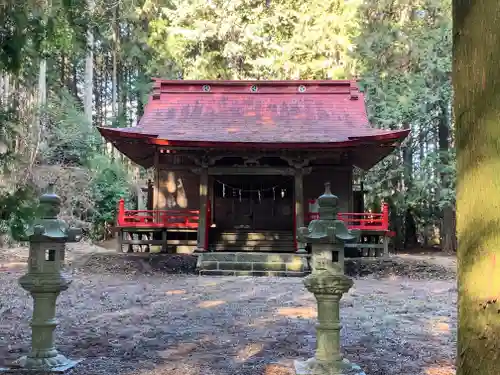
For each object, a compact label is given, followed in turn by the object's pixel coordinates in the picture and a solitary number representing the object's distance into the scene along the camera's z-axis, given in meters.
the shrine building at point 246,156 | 11.68
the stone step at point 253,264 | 10.73
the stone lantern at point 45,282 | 4.12
